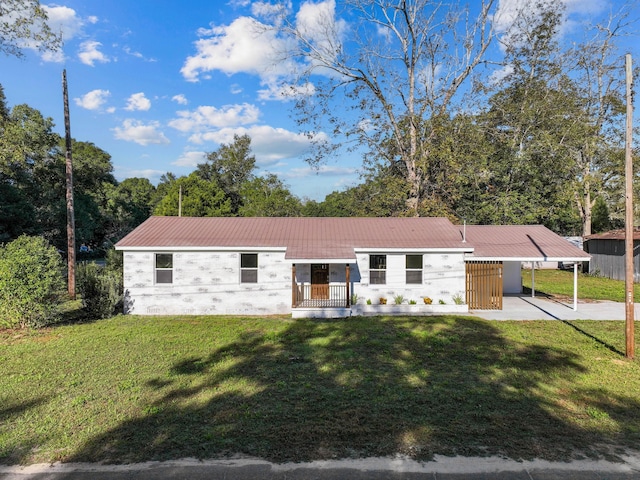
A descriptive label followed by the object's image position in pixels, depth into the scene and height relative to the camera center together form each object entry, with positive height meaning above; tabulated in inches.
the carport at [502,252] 581.9 -24.6
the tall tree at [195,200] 1439.5 +158.4
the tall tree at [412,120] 976.3 +310.8
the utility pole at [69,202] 680.4 +72.9
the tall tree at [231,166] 1772.9 +349.9
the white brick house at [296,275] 564.7 -53.9
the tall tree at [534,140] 1090.1 +283.1
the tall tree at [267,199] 1222.9 +147.9
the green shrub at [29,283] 441.7 -47.2
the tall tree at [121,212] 1684.3 +138.3
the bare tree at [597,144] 1136.2 +277.6
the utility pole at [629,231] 344.2 +3.6
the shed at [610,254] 857.5 -45.8
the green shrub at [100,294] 533.0 -73.7
